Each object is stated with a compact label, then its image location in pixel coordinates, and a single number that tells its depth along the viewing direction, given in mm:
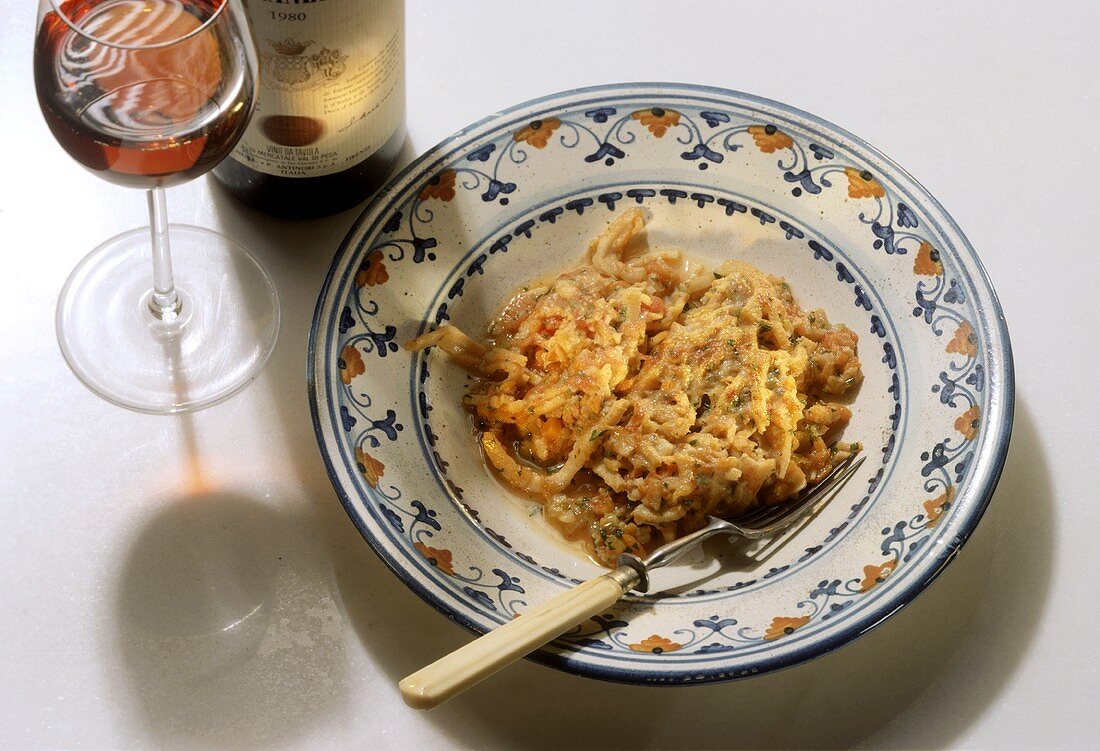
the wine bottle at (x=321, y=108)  573
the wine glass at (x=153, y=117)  522
